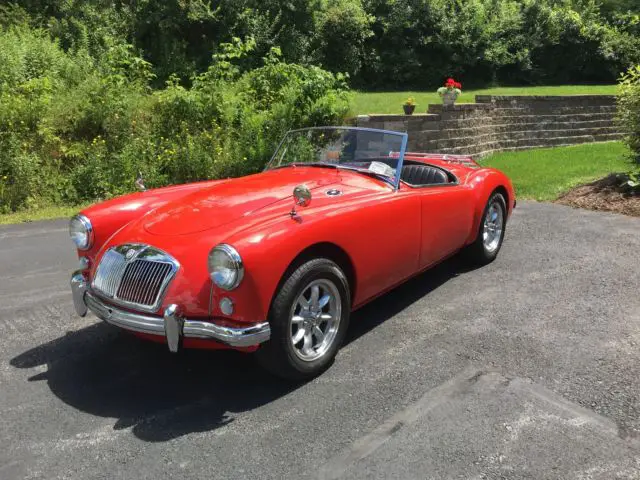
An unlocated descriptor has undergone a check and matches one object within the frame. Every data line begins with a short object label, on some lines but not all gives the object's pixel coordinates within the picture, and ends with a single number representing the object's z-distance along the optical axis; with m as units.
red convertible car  2.85
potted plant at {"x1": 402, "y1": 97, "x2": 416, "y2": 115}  10.93
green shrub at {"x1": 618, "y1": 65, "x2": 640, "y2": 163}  8.19
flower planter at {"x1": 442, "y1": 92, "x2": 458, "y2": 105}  11.63
